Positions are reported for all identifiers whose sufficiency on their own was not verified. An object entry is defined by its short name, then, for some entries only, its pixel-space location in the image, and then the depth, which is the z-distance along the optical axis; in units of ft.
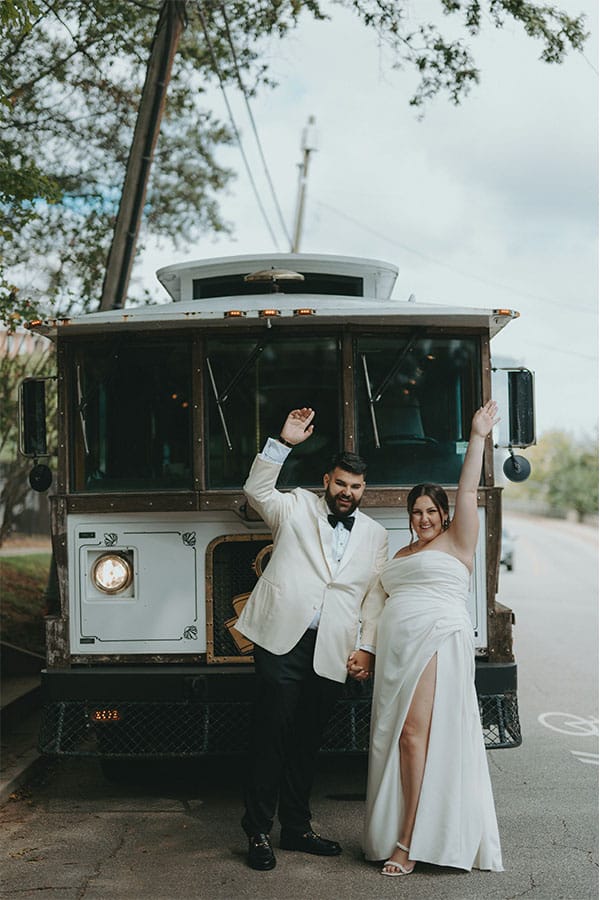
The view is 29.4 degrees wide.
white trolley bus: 21.88
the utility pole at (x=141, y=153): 33.81
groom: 19.01
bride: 18.19
